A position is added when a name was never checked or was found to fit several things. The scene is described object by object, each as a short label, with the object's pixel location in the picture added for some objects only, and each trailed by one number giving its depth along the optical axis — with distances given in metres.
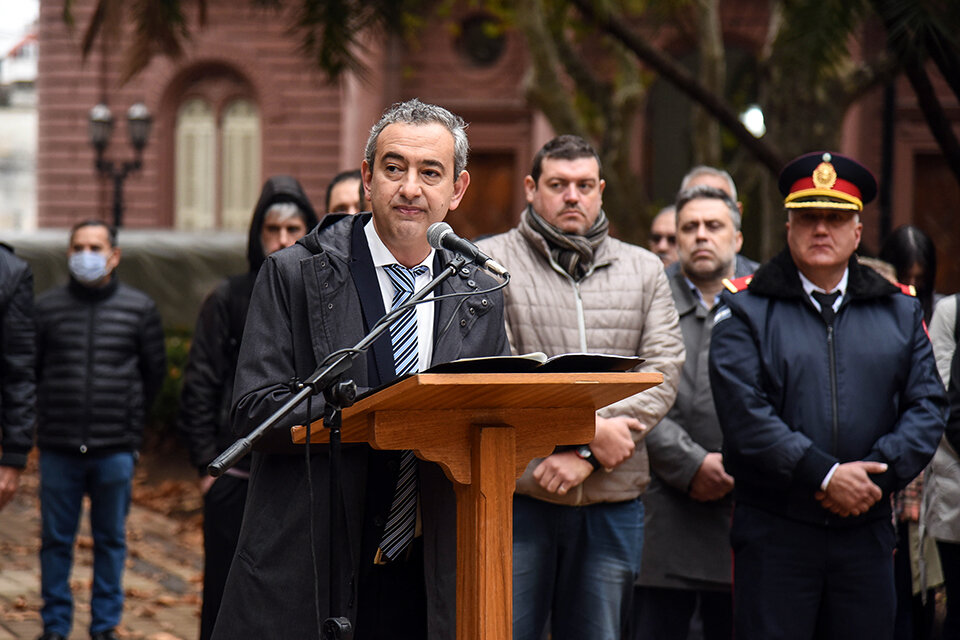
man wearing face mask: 14.54
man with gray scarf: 9.53
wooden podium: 6.03
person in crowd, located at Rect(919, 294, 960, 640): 11.06
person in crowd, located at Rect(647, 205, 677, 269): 14.88
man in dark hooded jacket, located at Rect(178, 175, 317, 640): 11.88
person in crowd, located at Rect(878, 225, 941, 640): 11.54
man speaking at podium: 6.58
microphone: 6.33
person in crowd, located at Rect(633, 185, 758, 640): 11.00
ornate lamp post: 38.70
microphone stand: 5.97
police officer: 9.13
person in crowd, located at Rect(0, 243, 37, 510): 12.12
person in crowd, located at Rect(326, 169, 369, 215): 12.00
